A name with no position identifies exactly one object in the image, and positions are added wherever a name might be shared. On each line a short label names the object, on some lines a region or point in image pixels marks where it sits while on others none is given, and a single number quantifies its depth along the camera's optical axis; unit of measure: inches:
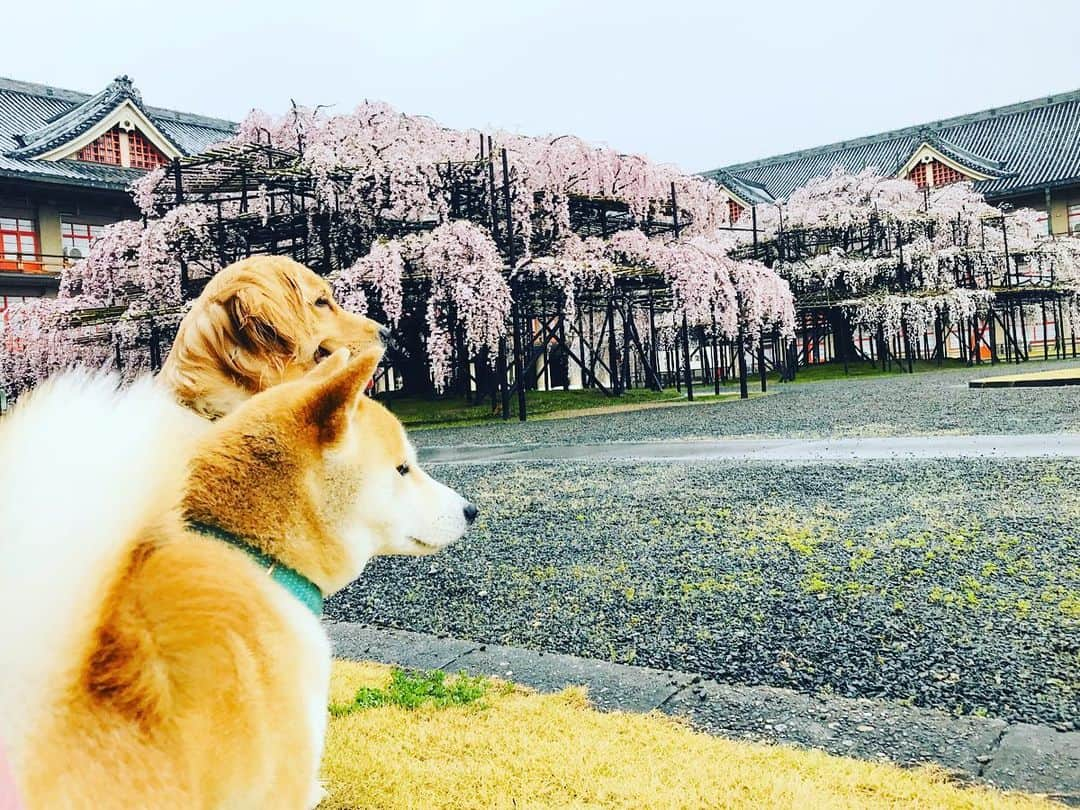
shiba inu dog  44.0
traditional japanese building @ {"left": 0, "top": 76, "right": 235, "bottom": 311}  937.5
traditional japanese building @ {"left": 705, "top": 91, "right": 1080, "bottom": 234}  1416.1
